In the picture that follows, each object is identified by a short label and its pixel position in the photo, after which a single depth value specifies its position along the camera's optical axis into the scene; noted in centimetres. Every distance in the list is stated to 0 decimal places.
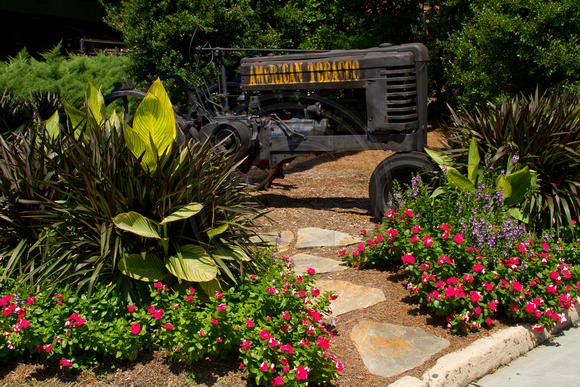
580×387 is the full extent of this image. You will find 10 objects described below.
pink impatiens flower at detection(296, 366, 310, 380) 265
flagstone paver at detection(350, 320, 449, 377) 315
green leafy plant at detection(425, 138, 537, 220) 433
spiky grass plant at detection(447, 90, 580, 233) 445
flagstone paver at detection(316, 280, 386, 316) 387
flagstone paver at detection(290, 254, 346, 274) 459
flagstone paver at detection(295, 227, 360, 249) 527
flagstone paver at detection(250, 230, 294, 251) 520
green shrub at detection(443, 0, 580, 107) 745
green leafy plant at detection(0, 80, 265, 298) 314
